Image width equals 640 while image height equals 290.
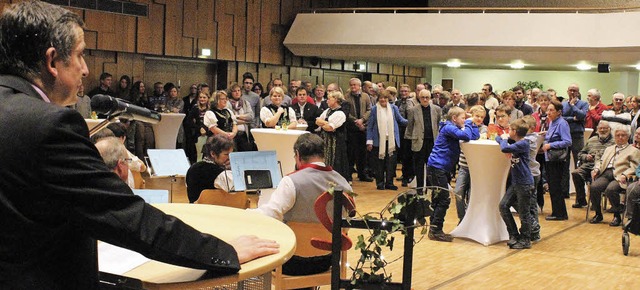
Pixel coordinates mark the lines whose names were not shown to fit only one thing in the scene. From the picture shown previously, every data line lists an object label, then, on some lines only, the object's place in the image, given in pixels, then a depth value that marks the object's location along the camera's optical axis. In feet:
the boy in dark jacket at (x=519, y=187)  22.43
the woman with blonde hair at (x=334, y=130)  32.48
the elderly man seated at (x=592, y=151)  28.96
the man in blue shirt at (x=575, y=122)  33.32
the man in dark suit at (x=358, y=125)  37.63
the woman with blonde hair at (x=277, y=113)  30.17
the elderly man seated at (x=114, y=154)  11.27
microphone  6.80
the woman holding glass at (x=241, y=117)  32.99
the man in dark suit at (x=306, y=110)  33.58
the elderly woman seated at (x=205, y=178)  17.42
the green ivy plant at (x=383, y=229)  9.73
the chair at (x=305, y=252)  12.81
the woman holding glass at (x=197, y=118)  35.99
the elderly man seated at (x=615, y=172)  26.43
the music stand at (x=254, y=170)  17.37
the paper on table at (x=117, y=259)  5.52
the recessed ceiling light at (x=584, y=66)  53.33
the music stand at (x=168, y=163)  18.89
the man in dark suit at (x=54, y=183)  4.43
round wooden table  5.16
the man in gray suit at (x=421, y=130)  34.30
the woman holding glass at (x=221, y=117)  30.78
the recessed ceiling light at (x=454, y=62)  54.95
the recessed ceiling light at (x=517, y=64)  55.50
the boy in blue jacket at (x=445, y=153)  23.73
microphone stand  6.63
